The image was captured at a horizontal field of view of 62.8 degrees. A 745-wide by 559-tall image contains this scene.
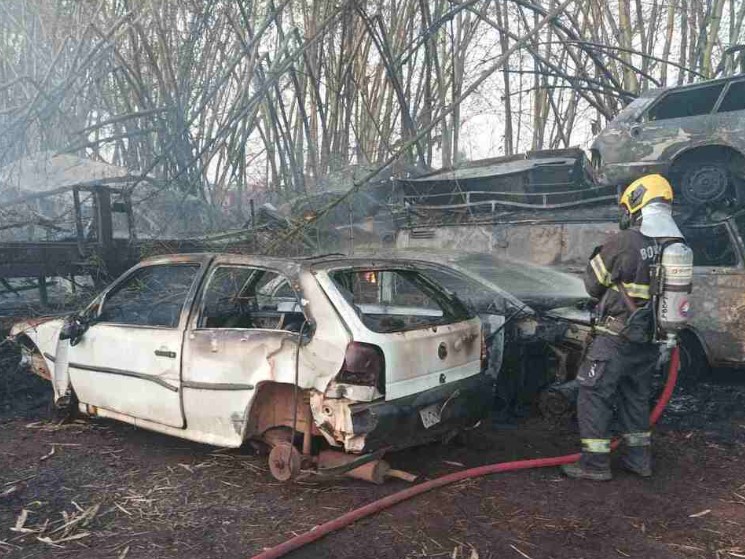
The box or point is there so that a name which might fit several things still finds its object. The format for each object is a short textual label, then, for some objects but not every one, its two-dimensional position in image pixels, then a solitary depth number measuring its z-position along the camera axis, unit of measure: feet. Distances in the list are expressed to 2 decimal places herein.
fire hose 9.37
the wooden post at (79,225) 21.06
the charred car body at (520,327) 15.99
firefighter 12.35
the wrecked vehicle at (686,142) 24.14
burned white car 11.09
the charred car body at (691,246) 18.28
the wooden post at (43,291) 21.27
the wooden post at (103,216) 21.81
